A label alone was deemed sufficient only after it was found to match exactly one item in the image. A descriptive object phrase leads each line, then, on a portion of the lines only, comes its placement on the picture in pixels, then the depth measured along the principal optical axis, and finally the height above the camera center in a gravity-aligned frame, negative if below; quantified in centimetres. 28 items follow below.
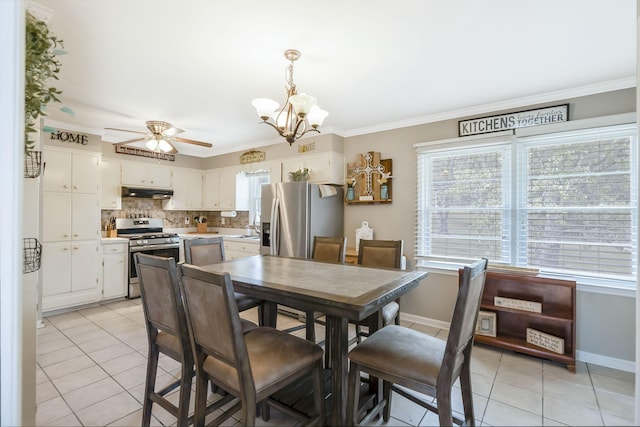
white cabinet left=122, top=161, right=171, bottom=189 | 488 +65
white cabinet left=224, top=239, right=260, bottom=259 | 467 -55
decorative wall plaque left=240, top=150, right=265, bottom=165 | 502 +97
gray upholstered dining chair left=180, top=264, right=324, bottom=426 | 139 -73
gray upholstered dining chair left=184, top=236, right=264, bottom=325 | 266 -39
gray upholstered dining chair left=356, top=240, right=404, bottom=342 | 272 -39
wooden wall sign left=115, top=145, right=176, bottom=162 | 489 +102
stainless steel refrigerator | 383 -3
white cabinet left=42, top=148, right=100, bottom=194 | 382 +55
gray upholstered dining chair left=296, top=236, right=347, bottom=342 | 302 -36
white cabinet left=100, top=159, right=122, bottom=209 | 462 +45
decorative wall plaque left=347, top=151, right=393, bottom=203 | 393 +45
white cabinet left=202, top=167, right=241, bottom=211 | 550 +47
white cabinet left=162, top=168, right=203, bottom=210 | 553 +44
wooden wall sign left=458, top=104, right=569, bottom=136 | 292 +96
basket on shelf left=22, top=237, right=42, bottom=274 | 131 -18
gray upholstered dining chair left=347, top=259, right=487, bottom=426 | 146 -76
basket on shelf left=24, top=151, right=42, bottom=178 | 129 +22
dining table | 157 -43
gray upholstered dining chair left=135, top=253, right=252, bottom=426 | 168 -65
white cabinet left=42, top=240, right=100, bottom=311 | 381 -78
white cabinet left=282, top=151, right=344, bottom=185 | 414 +67
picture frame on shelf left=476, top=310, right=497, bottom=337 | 298 -108
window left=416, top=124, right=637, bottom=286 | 268 +12
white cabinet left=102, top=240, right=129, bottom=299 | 430 -79
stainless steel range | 457 -40
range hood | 476 +35
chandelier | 208 +77
